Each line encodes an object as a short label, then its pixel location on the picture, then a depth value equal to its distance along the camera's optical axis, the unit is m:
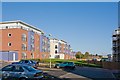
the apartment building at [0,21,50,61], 34.28
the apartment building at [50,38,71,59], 62.14
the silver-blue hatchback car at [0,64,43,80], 8.20
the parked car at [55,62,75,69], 21.05
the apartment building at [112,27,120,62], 35.37
